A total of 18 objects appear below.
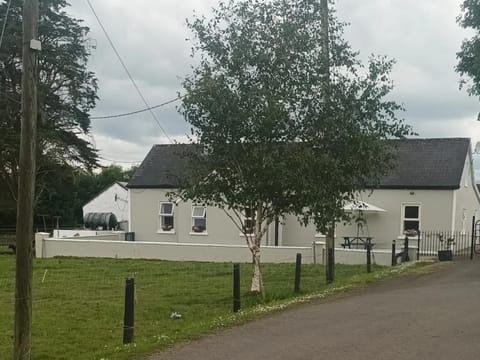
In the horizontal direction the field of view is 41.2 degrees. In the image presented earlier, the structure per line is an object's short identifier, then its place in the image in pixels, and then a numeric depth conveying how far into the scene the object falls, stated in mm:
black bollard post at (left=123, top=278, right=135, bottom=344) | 8820
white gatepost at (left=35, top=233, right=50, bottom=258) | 27688
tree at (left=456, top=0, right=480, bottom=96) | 21703
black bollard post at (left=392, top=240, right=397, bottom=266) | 20508
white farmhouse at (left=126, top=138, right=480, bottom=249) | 27453
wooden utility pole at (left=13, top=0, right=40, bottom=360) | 8188
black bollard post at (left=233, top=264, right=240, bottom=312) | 11828
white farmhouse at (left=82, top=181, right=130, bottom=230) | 62281
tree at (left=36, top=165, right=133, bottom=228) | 41344
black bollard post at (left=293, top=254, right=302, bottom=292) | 14340
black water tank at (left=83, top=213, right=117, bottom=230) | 51191
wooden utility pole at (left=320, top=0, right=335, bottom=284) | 13430
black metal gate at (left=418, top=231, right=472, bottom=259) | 25062
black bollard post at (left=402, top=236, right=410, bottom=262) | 22250
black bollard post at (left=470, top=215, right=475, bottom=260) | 22125
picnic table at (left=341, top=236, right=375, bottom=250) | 27494
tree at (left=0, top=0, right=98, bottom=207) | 37219
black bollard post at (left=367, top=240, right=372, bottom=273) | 18031
